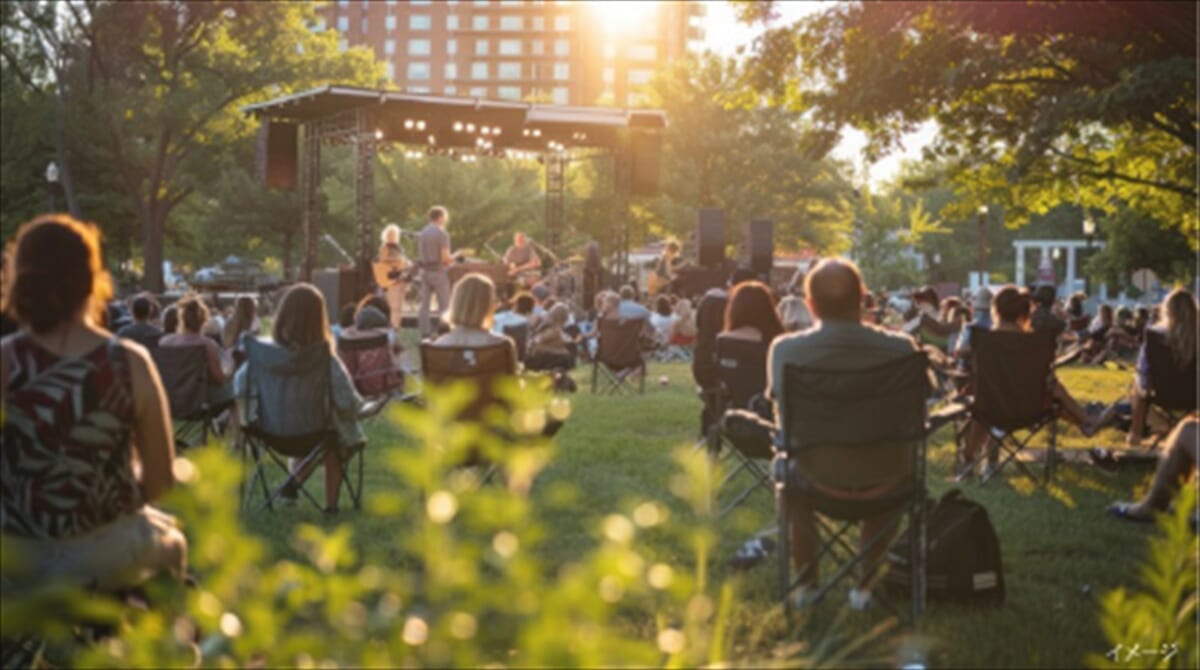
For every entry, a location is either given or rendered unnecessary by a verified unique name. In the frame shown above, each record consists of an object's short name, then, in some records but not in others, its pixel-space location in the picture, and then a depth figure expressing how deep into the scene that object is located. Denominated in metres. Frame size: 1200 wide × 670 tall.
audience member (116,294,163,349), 9.02
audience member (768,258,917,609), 4.96
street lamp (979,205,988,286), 42.53
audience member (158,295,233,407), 8.41
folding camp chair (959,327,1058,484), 7.89
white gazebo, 74.94
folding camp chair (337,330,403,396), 10.20
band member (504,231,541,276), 23.31
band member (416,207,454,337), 17.97
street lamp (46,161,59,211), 28.89
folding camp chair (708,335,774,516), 7.08
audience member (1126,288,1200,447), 8.55
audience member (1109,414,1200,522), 6.01
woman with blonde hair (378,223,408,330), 19.61
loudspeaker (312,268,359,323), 22.12
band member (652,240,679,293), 25.63
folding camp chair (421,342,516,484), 6.93
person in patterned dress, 3.04
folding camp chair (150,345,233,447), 8.12
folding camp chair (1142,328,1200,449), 8.66
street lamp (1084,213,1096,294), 35.88
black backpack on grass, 5.25
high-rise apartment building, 104.06
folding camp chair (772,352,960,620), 4.89
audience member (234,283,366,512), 7.07
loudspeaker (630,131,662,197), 26.06
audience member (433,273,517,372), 7.11
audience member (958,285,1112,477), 8.07
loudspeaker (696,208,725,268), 26.83
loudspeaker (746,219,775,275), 27.64
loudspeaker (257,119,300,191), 25.27
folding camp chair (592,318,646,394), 13.42
